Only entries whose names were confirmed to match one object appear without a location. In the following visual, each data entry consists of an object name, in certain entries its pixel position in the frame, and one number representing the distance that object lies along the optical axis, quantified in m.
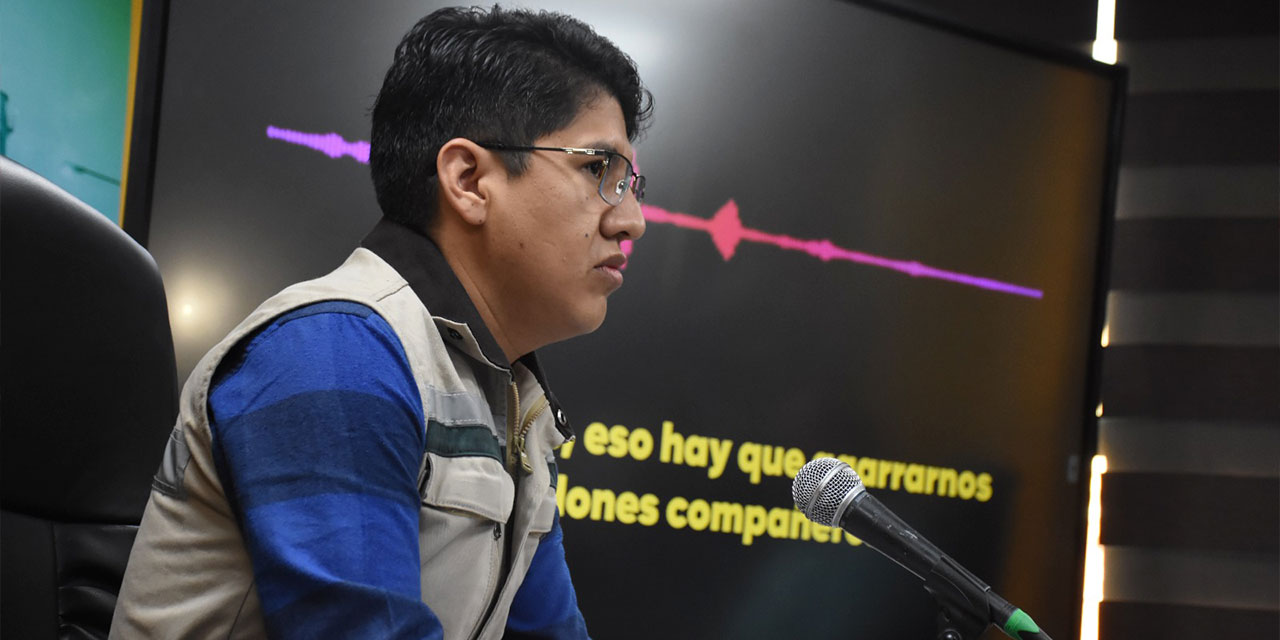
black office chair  2.23
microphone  2.39
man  2.14
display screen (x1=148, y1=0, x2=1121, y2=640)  2.87
